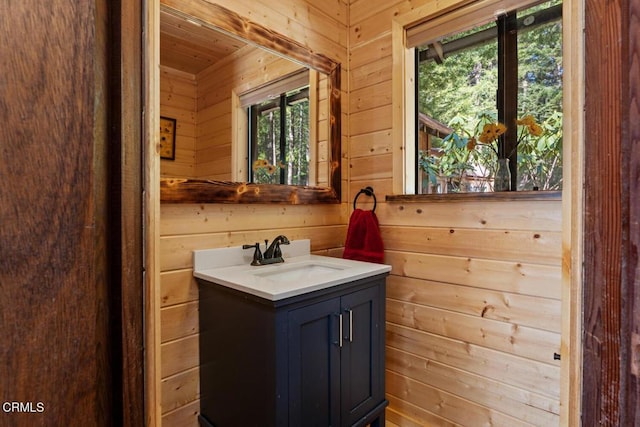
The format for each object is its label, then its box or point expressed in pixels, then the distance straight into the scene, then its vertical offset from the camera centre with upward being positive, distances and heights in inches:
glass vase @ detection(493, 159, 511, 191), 60.6 +6.7
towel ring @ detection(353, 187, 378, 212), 76.1 +4.7
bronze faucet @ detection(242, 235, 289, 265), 62.4 -7.5
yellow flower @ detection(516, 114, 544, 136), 57.9 +15.5
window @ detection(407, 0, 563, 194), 57.6 +21.5
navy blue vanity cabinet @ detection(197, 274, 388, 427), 44.6 -21.7
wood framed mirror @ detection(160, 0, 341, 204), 54.0 +20.1
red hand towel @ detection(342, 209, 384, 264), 71.7 -5.6
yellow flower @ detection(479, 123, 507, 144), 61.6 +15.4
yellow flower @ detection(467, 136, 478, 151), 65.6 +14.0
